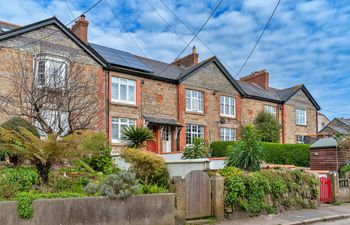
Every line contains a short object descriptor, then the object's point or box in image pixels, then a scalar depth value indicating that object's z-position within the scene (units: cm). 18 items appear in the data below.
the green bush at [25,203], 808
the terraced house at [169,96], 2302
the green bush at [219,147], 2701
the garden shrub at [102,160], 1555
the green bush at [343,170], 1778
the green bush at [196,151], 1905
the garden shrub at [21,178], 990
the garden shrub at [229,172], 1217
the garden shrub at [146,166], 1244
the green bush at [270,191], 1191
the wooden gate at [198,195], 1085
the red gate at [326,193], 1603
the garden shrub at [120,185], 939
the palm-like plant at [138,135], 1955
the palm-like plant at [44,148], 984
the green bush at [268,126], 3089
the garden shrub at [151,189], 1038
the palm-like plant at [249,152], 1412
